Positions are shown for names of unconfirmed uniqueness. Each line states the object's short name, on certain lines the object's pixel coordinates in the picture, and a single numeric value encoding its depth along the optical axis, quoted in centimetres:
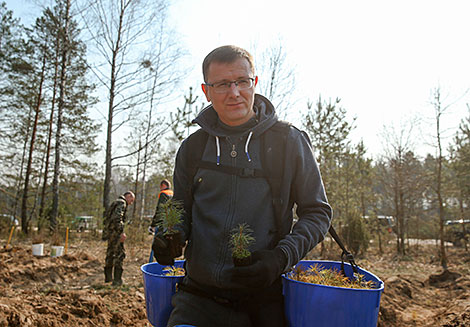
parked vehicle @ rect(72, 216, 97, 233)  1386
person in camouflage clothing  674
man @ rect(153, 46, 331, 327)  143
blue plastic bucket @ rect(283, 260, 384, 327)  125
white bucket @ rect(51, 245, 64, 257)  869
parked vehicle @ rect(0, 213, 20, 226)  1473
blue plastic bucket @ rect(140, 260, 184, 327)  184
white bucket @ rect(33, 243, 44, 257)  883
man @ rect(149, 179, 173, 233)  719
